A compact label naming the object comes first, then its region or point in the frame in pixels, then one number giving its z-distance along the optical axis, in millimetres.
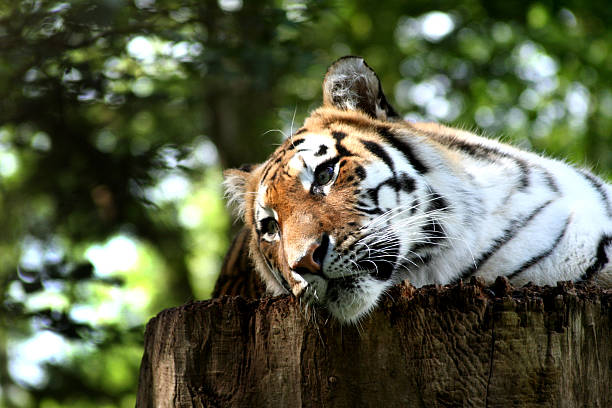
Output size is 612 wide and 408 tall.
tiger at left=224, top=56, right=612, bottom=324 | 5953
